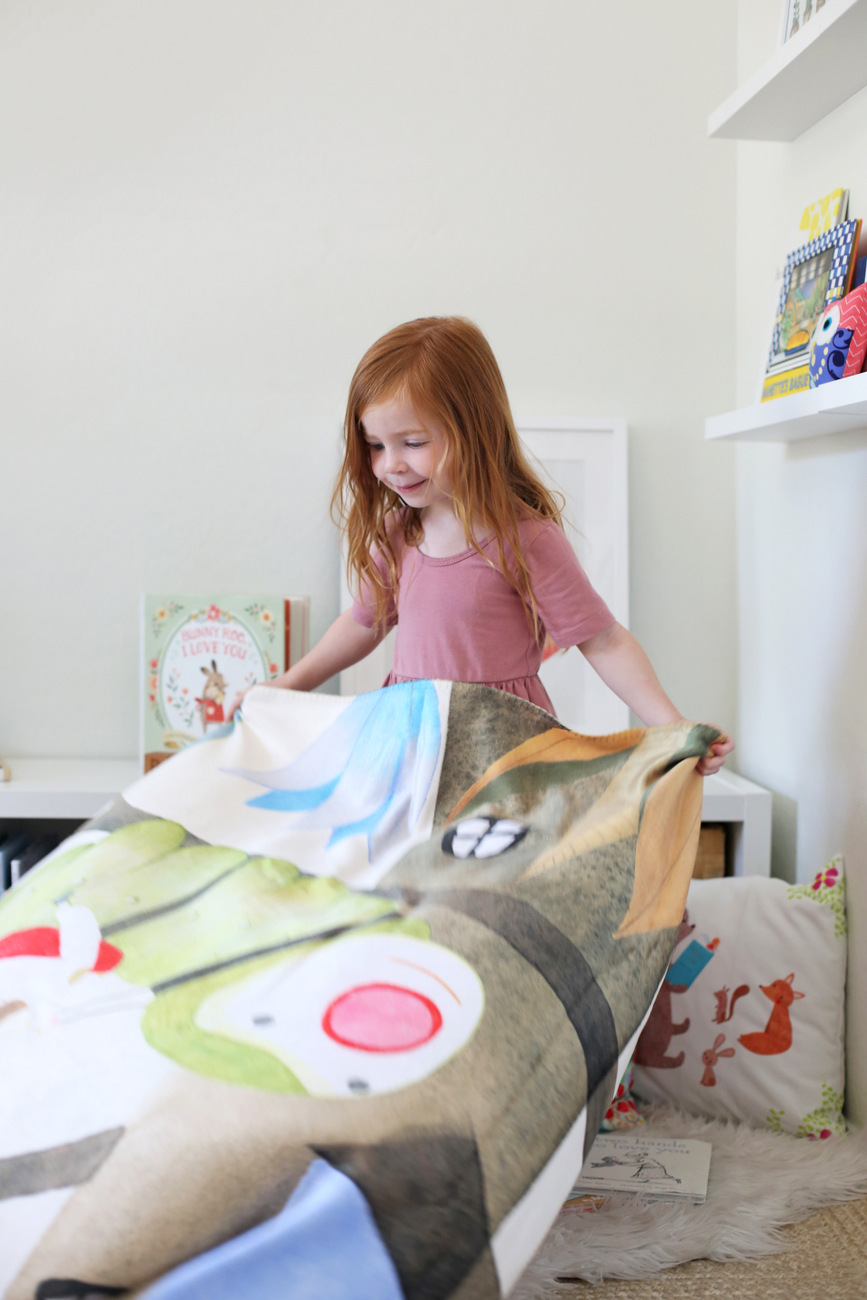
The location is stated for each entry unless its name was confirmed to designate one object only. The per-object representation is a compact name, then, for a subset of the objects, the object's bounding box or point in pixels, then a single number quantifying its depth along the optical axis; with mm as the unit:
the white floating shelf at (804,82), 1245
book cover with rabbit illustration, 1750
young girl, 1229
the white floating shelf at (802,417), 1218
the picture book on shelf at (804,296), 1317
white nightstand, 1613
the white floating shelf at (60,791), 1616
